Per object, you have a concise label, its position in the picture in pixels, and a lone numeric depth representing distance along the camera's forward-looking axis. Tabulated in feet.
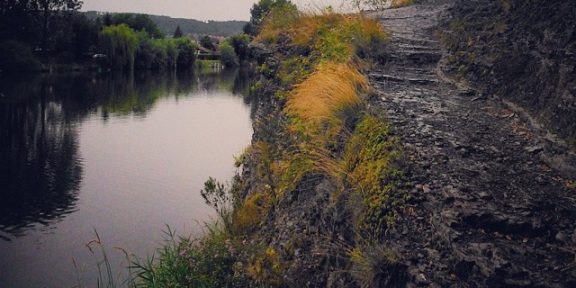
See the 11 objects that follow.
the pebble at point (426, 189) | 12.71
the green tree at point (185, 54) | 302.45
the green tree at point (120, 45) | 235.20
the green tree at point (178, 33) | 414.08
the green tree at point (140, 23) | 348.14
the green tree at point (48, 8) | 222.83
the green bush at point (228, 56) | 344.49
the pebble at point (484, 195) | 11.92
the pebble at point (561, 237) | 10.37
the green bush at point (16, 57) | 174.40
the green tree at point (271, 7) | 32.21
